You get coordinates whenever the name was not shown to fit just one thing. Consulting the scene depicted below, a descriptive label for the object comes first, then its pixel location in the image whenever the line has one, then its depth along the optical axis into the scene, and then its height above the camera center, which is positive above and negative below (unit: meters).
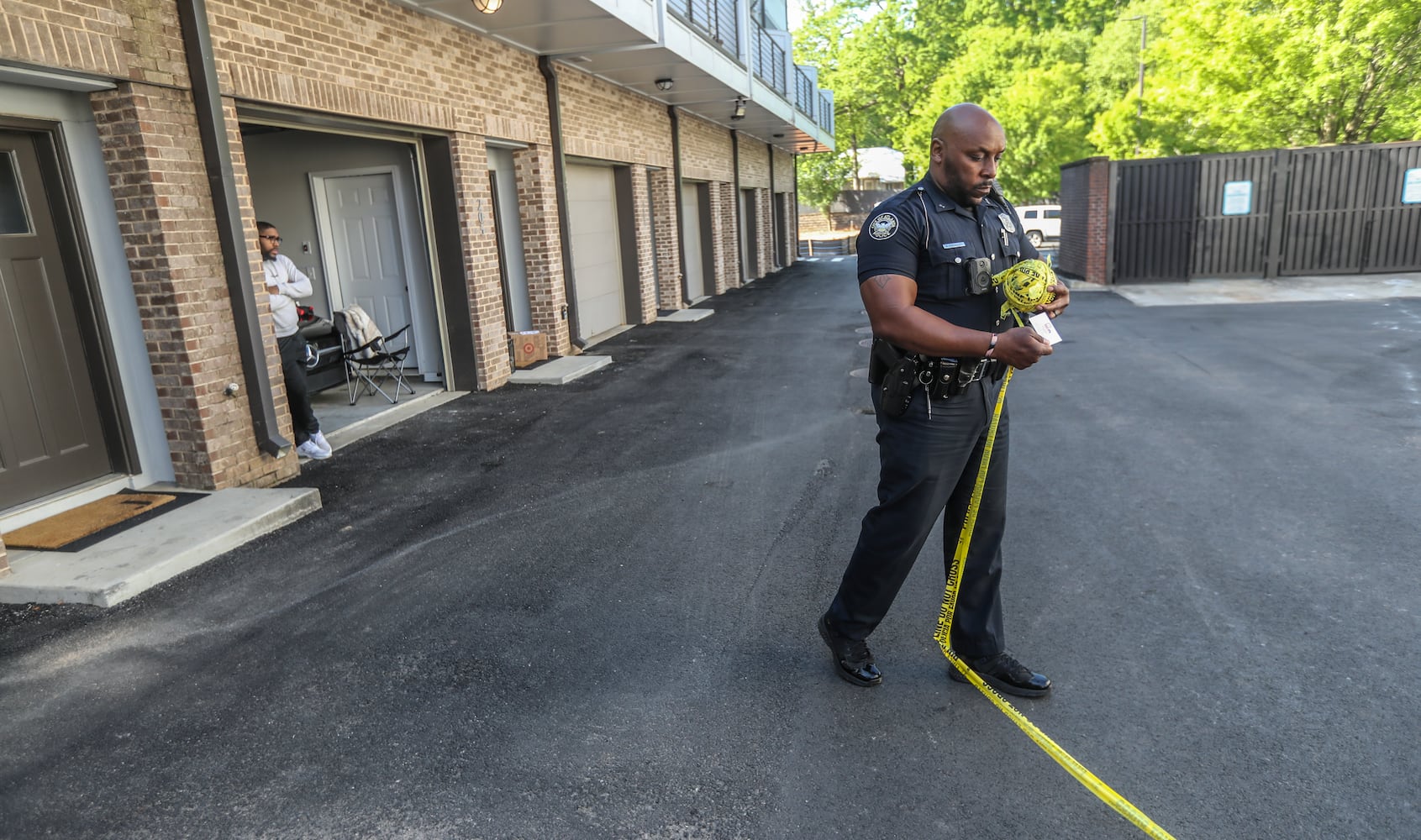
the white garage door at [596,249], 12.52 -0.37
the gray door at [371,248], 9.16 -0.09
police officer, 2.80 -0.48
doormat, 4.77 -1.49
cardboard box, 10.17 -1.38
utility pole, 23.31 +4.08
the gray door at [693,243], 18.02 -0.54
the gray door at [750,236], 23.89 -0.60
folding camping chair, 8.56 -1.07
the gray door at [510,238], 10.31 -0.10
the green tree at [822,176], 44.00 +1.60
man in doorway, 6.54 -0.70
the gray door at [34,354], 5.03 -0.54
